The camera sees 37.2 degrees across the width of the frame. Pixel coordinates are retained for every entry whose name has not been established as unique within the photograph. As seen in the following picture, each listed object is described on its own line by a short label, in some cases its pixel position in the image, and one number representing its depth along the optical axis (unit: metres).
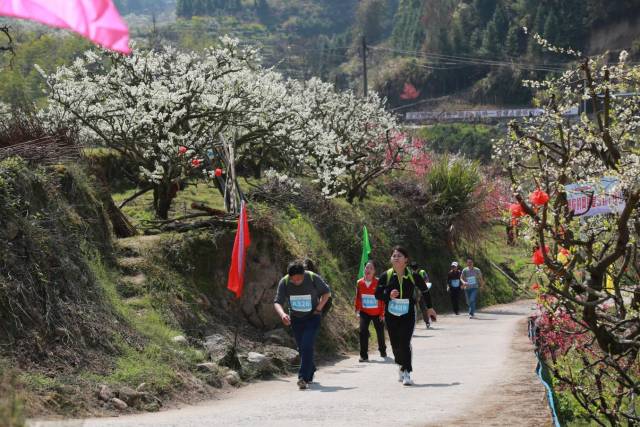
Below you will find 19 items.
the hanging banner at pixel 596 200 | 9.07
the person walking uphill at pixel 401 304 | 11.75
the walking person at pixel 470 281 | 25.69
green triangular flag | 20.25
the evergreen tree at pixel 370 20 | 170.38
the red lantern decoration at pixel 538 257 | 8.45
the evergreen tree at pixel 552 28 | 98.06
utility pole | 54.06
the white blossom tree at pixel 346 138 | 25.69
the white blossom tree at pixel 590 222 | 8.02
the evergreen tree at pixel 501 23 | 111.50
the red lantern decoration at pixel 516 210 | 8.43
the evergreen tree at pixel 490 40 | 109.69
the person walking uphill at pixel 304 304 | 12.05
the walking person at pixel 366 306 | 15.66
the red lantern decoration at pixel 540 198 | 8.05
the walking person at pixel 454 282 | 27.56
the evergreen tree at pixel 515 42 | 107.06
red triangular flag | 13.41
